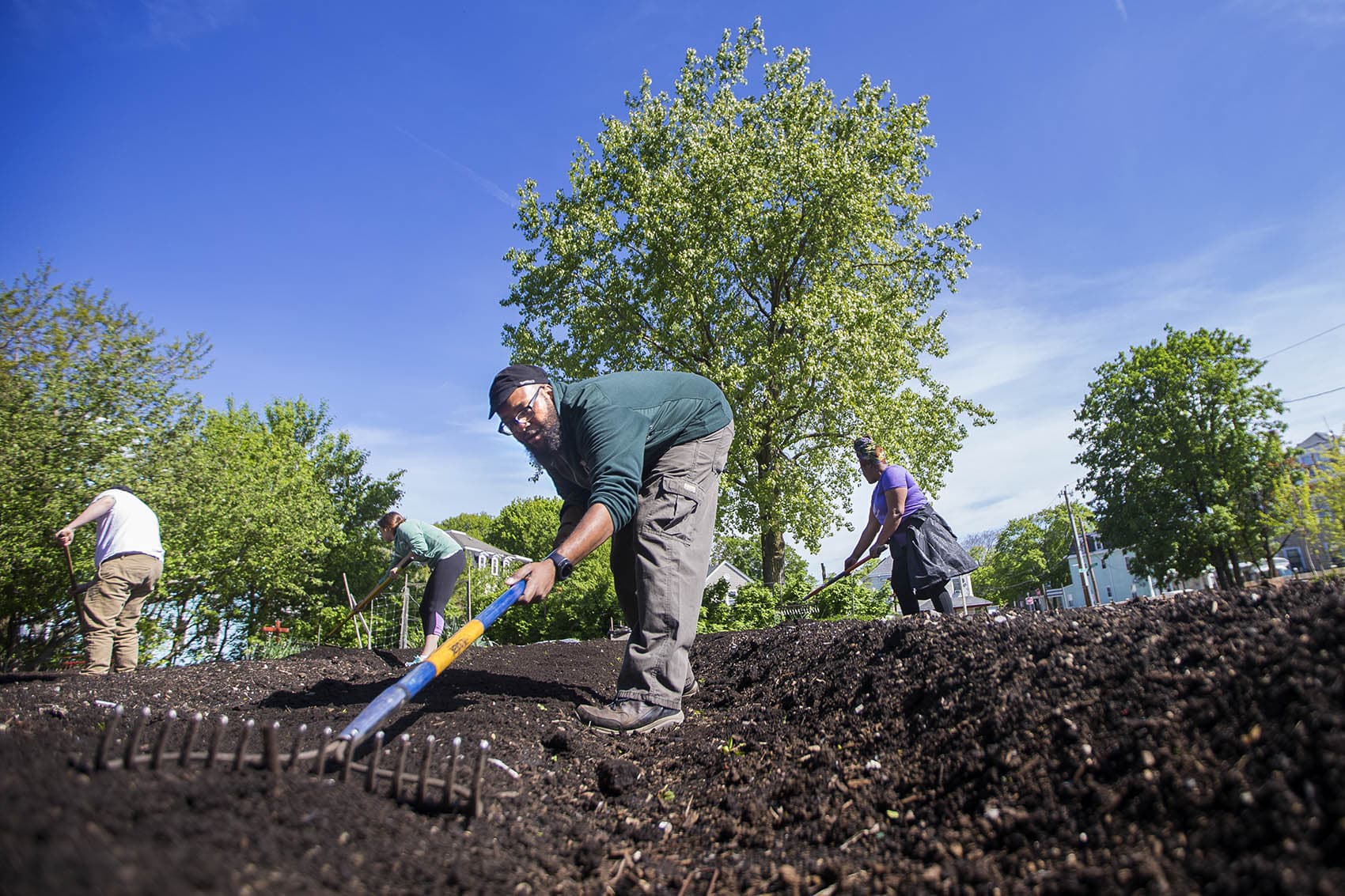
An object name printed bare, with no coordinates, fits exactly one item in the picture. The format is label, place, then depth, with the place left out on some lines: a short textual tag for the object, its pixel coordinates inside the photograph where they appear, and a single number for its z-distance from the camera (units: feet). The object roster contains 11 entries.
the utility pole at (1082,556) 111.57
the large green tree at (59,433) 25.61
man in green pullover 9.53
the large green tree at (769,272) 51.67
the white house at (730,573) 183.32
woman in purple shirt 16.63
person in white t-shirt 19.57
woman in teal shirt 21.31
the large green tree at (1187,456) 82.07
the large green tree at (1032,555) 192.44
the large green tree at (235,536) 34.27
